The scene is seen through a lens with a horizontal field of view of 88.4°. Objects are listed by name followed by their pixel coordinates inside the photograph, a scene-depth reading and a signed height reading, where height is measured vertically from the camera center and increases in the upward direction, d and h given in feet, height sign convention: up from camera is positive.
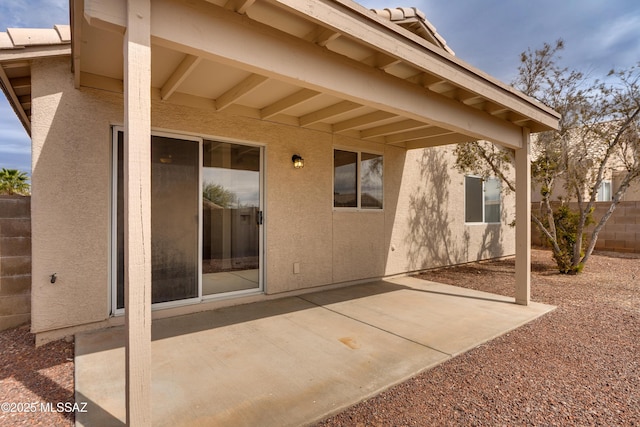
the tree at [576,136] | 24.18 +5.74
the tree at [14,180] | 45.17 +4.68
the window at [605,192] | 54.44 +3.07
